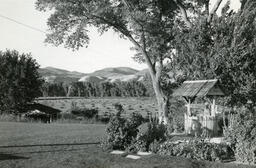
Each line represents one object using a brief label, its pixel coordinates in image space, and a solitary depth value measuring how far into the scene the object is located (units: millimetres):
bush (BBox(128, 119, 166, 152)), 14756
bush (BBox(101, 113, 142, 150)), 15555
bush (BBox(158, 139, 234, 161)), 13055
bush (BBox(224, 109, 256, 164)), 12438
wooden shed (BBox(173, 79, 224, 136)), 18922
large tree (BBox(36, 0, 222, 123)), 25859
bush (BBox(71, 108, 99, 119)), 49912
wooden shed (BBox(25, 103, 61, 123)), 43000
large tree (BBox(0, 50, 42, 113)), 43375
